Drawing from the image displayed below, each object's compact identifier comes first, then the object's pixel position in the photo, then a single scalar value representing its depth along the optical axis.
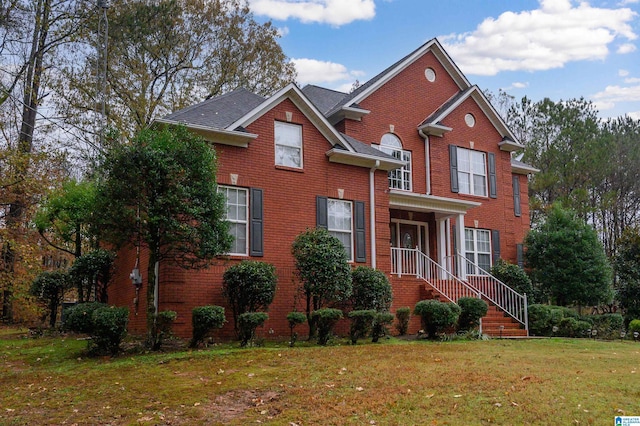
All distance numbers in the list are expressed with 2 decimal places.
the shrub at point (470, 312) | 15.05
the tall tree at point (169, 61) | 25.09
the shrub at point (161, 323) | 11.45
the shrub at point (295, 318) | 12.88
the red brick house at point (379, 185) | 14.61
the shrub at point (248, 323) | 11.89
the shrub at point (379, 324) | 13.28
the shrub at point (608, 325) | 17.26
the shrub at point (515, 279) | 19.28
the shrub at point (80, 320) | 11.27
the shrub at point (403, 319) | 15.65
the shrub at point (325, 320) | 12.64
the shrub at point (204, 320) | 11.63
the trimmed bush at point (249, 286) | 13.12
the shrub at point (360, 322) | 13.01
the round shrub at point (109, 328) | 10.84
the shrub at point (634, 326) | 18.00
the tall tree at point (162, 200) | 11.27
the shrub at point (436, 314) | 14.02
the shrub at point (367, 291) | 14.62
